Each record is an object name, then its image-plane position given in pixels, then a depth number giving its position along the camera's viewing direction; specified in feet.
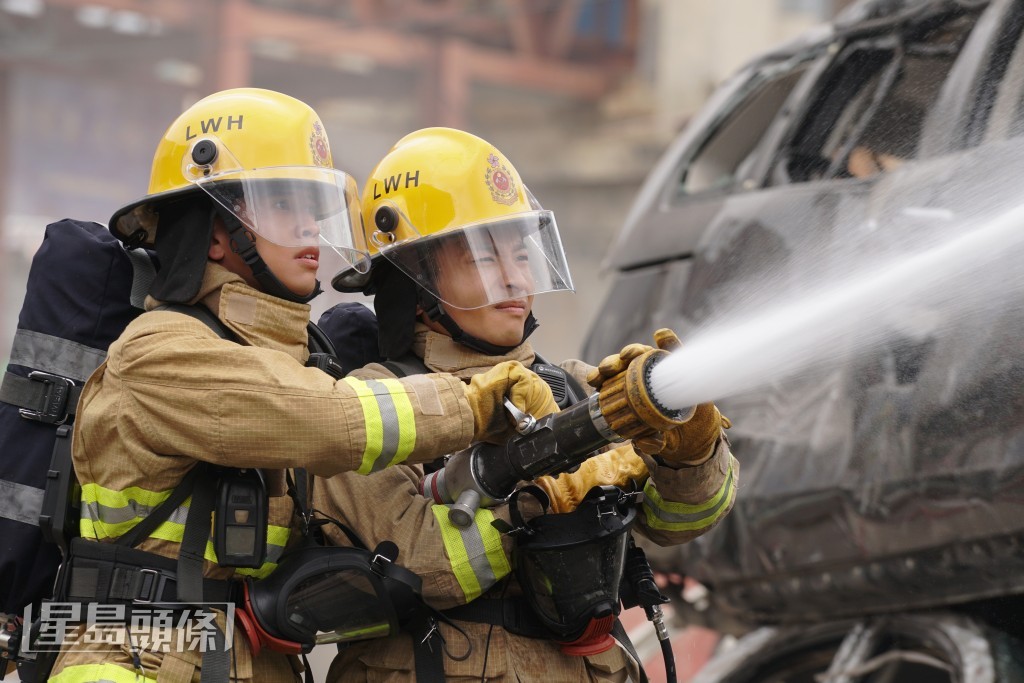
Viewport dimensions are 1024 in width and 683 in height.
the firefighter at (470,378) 18.75
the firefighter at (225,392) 16.96
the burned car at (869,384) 25.53
